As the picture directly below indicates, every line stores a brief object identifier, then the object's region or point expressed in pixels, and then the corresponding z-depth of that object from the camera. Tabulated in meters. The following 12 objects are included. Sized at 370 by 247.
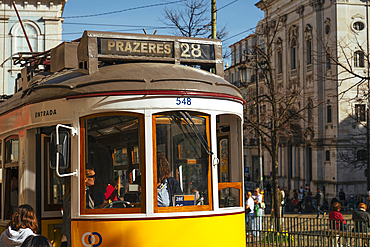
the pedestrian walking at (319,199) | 29.36
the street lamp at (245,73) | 18.81
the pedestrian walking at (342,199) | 36.44
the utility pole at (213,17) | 15.33
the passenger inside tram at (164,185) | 5.91
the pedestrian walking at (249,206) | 16.06
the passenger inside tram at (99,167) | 6.00
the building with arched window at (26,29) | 34.31
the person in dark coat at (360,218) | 12.17
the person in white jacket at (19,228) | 4.85
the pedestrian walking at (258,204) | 17.17
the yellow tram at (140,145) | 5.86
